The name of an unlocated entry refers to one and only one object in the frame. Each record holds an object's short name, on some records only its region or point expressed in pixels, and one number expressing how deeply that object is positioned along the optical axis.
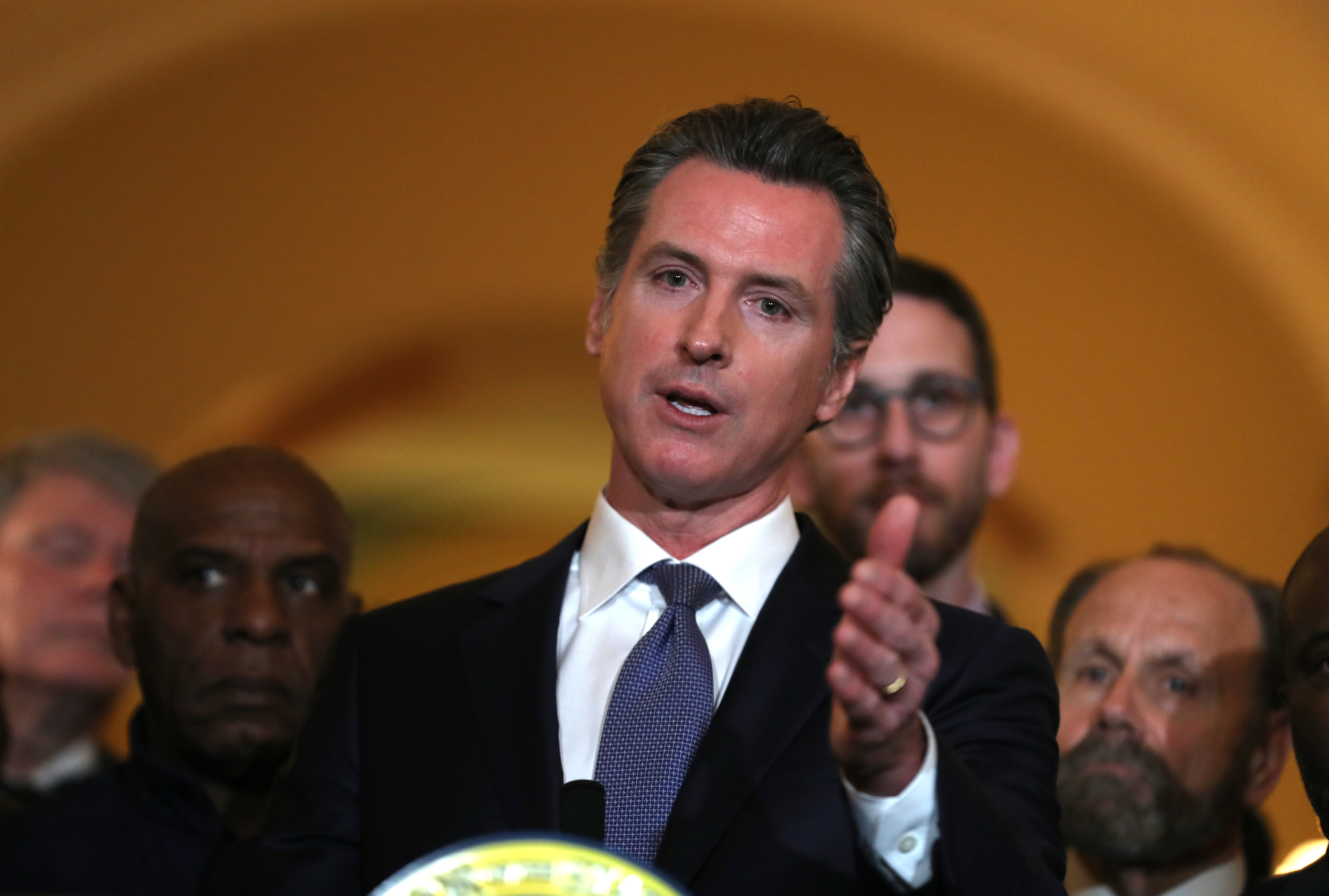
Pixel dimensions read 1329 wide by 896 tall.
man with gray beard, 4.63
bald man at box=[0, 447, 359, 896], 4.59
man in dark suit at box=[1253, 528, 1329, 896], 4.37
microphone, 4.18
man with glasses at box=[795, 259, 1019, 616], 4.89
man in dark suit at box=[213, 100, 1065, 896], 4.20
